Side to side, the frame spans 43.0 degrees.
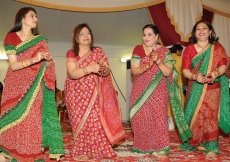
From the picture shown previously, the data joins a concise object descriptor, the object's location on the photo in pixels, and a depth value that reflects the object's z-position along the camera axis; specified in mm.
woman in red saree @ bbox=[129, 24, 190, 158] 3121
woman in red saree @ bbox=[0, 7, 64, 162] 2389
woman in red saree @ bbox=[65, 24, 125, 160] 2936
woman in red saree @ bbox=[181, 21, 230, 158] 3188
